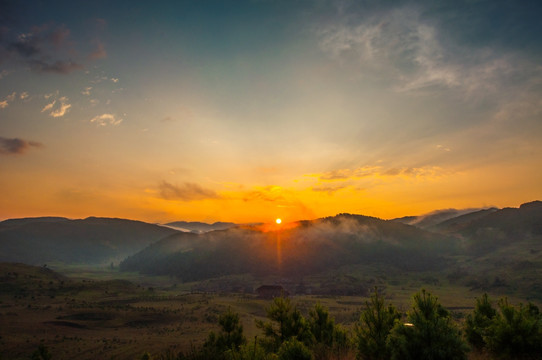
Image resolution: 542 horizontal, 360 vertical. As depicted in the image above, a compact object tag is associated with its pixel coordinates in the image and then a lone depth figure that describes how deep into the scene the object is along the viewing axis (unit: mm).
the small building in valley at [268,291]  107812
